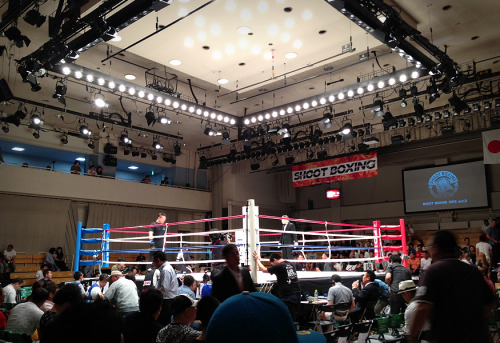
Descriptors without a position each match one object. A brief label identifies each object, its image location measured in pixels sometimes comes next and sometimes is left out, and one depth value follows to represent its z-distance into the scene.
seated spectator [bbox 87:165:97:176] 14.21
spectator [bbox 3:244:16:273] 11.58
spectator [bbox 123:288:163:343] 2.79
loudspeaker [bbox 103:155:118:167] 14.14
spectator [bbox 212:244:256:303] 3.25
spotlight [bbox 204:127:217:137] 11.79
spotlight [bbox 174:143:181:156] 14.38
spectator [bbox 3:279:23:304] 6.40
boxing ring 4.84
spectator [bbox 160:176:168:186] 16.38
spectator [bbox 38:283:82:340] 3.20
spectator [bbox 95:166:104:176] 14.28
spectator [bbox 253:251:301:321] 4.60
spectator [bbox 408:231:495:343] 1.98
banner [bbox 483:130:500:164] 11.10
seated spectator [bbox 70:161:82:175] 14.04
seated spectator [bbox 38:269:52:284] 8.23
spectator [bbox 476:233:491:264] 10.80
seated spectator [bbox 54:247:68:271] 13.03
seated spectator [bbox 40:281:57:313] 4.40
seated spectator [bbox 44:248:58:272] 12.53
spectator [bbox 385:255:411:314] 5.99
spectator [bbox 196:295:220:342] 2.48
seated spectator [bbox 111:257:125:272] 7.23
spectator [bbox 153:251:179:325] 4.83
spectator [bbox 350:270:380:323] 5.61
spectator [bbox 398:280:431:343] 3.54
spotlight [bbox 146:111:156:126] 10.45
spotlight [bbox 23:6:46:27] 6.60
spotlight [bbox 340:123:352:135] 11.45
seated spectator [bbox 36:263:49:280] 11.38
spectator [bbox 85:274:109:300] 5.87
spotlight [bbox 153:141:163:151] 13.10
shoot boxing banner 13.93
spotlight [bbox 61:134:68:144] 13.66
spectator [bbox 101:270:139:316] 4.75
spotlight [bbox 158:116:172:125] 10.82
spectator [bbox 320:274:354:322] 5.50
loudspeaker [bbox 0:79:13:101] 8.77
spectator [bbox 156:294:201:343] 2.58
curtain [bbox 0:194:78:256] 12.98
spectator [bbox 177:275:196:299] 5.12
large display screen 13.89
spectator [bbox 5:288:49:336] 3.80
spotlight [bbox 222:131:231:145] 12.38
